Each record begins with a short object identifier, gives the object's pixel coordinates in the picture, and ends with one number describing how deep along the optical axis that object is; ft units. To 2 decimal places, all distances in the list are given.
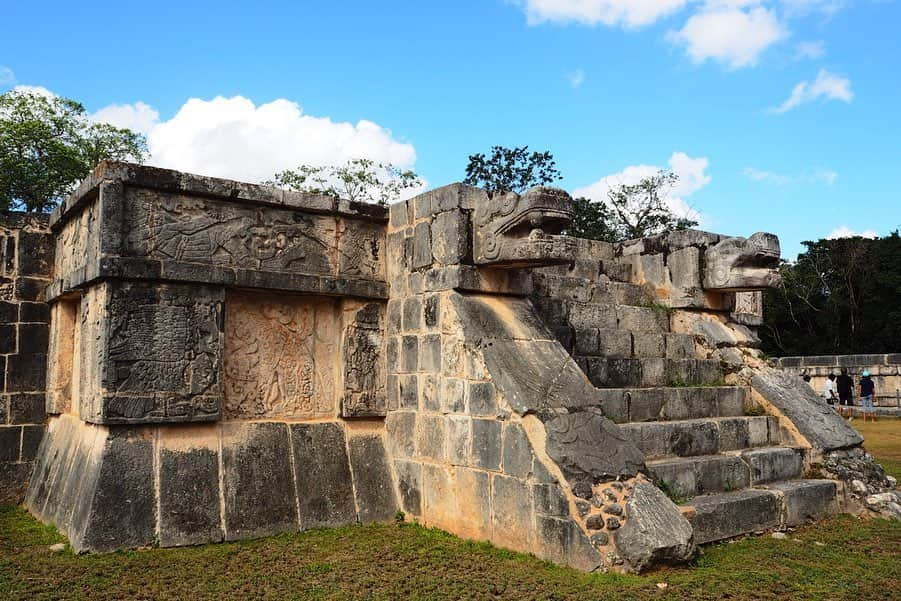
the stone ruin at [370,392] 15.89
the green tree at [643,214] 96.07
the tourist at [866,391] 57.47
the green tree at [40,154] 69.10
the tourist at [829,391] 60.08
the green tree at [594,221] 90.07
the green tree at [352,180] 86.17
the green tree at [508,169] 93.81
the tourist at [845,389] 60.18
